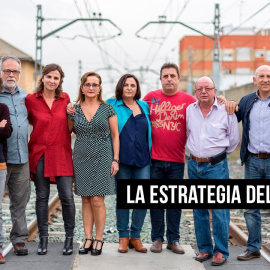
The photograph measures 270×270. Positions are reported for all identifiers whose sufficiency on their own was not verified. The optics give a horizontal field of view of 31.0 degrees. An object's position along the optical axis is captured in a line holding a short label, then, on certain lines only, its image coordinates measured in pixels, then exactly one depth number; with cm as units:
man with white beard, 511
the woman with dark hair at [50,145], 518
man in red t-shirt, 542
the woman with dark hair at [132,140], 535
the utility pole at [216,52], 2148
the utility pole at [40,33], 1877
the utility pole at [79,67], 5112
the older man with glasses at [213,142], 509
